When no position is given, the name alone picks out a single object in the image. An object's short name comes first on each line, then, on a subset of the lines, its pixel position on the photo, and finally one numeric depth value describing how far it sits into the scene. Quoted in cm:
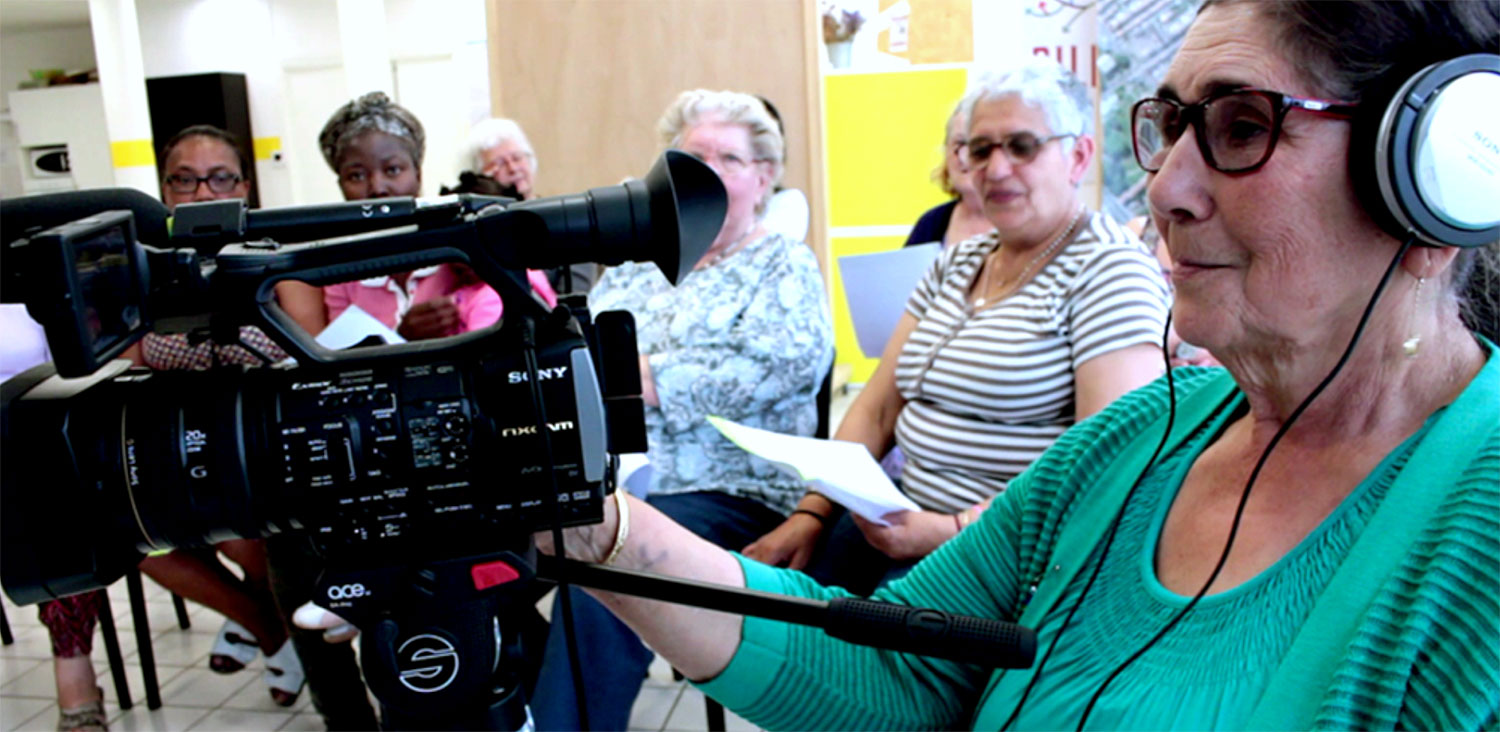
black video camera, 63
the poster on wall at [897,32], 202
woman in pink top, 218
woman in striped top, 147
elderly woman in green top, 62
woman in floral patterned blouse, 185
